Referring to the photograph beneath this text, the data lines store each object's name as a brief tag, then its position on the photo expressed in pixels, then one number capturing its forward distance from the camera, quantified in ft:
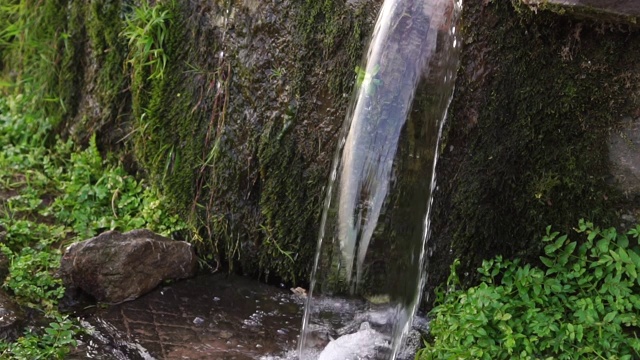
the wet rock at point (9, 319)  10.93
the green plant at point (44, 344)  10.46
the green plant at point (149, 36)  14.14
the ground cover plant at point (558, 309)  9.74
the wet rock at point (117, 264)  12.41
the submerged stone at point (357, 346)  11.15
